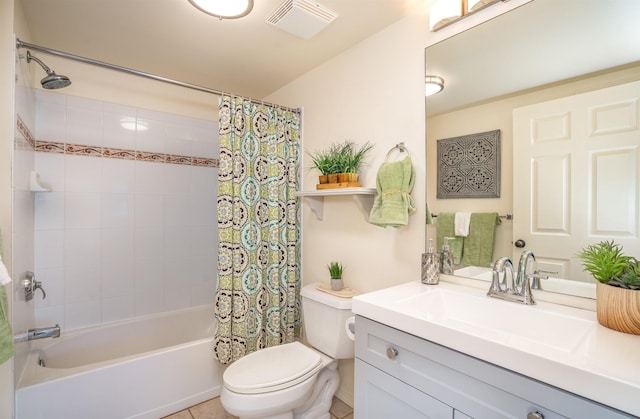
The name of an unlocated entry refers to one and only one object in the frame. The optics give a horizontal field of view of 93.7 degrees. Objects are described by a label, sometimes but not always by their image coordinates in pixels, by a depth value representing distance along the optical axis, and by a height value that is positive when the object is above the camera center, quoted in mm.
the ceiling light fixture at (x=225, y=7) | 1459 +1009
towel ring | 1600 +328
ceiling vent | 1488 +998
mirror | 1020 +546
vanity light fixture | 1331 +912
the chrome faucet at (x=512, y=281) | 1135 -286
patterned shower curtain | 1888 -136
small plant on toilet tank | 1810 -415
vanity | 667 -410
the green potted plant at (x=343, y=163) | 1778 +283
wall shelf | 1651 +77
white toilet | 1387 -817
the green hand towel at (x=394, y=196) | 1487 +68
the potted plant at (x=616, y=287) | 848 -230
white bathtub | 1514 -973
